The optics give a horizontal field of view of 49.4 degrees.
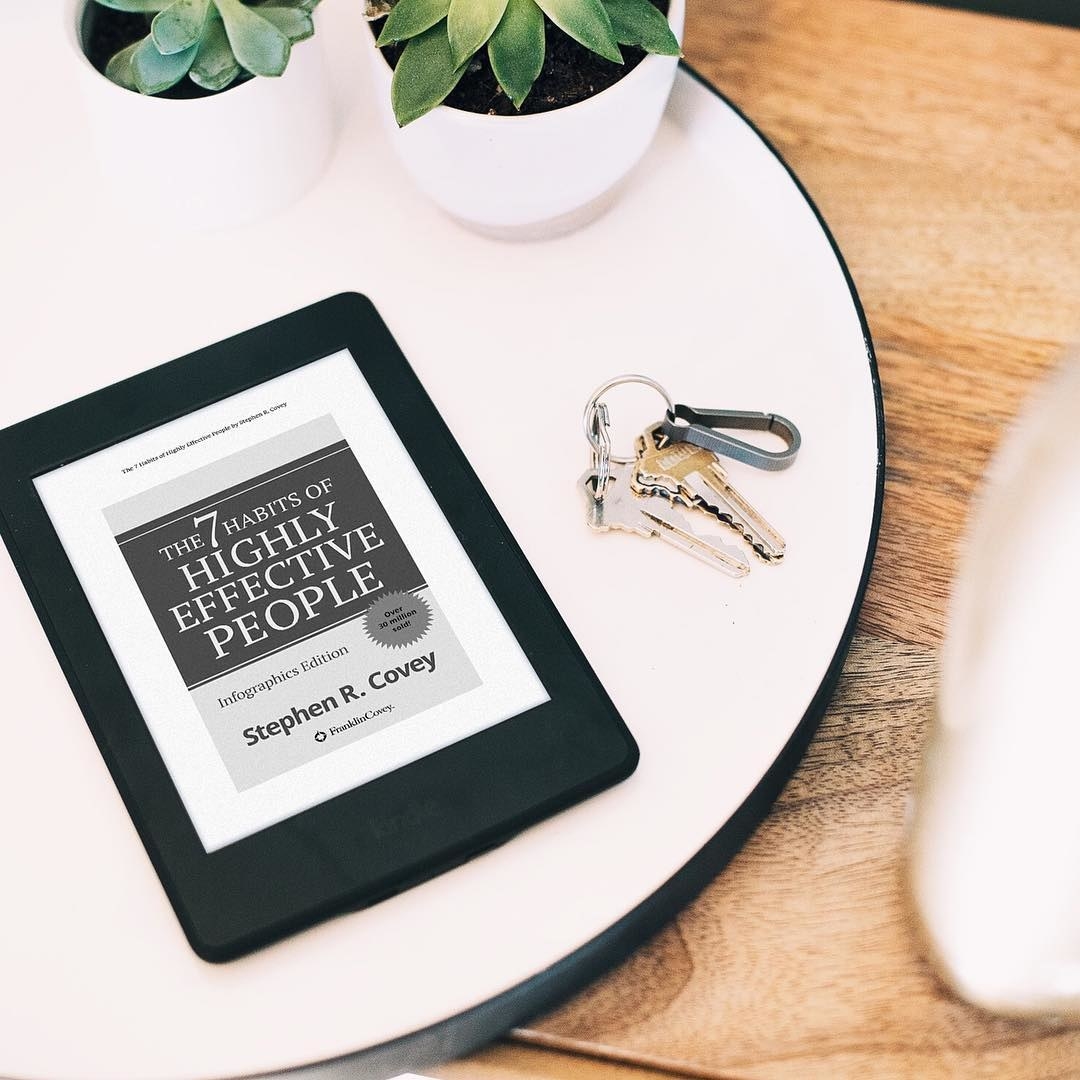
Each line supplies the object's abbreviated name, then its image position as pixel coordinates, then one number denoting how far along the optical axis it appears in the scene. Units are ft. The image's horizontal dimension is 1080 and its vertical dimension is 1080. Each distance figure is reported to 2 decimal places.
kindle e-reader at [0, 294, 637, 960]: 1.43
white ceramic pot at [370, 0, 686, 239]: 1.61
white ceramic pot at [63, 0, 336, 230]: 1.72
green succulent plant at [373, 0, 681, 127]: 1.52
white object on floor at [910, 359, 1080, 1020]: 0.83
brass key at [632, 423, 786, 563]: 1.62
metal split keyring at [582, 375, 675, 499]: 1.65
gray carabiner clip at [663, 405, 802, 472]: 1.65
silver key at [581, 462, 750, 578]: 1.61
